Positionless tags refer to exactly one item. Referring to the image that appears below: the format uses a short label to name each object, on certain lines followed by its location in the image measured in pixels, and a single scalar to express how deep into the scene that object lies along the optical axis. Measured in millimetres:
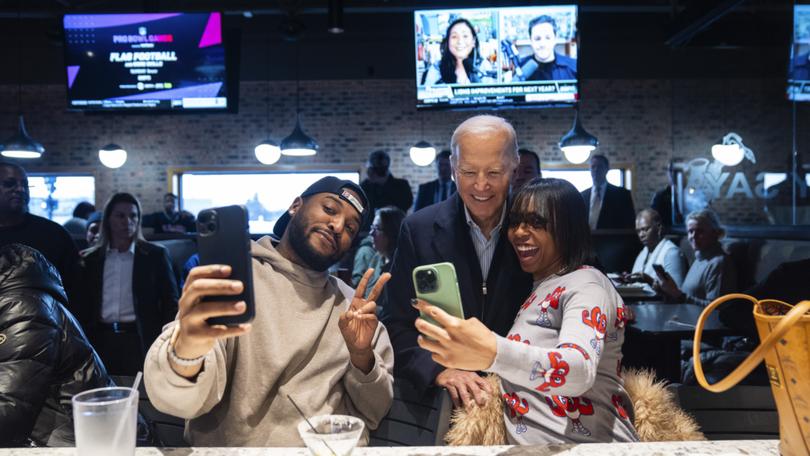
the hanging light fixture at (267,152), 8938
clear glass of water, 938
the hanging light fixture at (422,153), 8648
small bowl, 987
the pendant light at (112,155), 8617
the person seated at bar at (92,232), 5270
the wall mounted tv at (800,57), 4664
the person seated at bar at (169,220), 8461
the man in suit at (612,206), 5867
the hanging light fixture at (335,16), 5576
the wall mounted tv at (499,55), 4668
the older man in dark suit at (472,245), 1803
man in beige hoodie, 1470
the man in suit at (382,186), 6184
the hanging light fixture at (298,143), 7613
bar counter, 1100
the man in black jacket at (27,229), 3371
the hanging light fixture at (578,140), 7012
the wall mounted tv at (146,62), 4680
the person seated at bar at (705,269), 4059
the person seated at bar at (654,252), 4621
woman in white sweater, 1072
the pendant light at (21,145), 7164
